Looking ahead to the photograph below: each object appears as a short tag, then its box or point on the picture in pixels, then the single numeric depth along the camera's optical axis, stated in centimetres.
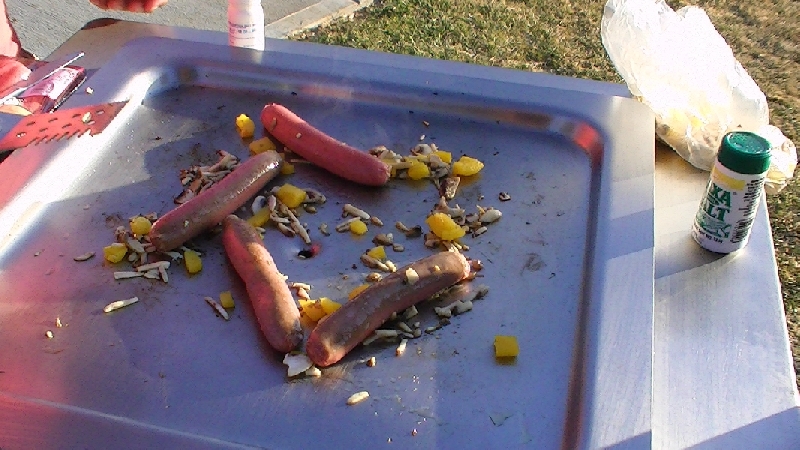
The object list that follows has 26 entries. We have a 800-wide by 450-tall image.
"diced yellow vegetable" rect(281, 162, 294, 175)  73
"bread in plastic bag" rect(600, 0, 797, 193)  75
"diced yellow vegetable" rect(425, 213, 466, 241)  65
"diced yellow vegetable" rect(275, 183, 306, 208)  69
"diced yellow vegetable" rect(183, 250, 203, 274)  62
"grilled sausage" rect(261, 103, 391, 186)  69
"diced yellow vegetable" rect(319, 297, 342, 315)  59
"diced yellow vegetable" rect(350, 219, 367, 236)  66
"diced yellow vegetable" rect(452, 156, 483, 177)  72
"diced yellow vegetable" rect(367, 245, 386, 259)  64
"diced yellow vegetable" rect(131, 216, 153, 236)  64
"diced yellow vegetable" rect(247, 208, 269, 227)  67
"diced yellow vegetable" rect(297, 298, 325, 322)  59
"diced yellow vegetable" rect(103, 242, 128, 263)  62
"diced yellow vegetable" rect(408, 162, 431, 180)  71
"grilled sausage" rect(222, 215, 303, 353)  55
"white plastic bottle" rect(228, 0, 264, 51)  83
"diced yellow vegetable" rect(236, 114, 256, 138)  77
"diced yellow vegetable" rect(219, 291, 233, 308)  59
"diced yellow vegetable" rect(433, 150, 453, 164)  73
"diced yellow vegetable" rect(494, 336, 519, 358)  55
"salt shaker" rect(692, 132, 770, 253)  62
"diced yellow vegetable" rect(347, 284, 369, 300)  60
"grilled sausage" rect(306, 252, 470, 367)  54
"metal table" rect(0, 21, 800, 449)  51
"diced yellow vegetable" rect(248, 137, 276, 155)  75
